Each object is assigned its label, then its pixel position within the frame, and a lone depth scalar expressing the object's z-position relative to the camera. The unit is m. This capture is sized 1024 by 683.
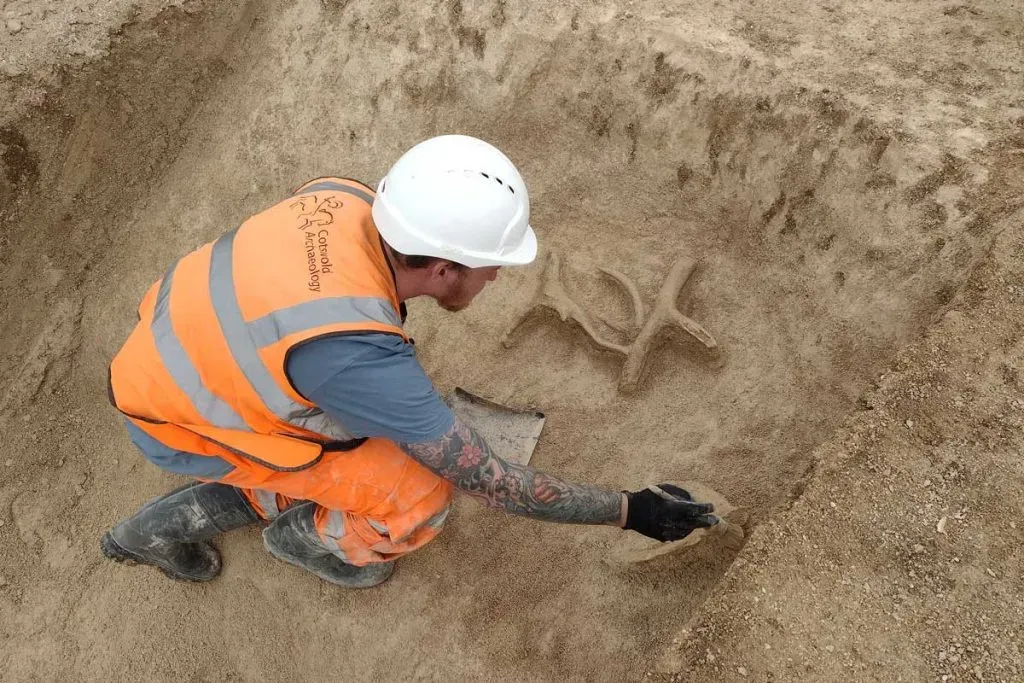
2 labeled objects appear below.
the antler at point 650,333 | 3.01
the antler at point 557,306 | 3.15
